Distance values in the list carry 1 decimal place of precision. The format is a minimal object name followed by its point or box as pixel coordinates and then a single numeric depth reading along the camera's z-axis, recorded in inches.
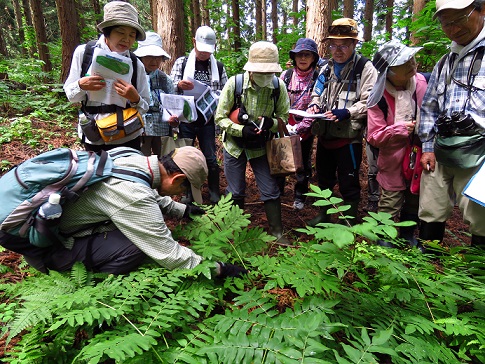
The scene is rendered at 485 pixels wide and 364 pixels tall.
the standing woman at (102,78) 125.2
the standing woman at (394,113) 136.6
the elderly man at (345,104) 152.7
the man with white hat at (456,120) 110.1
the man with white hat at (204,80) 190.1
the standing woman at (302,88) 190.7
